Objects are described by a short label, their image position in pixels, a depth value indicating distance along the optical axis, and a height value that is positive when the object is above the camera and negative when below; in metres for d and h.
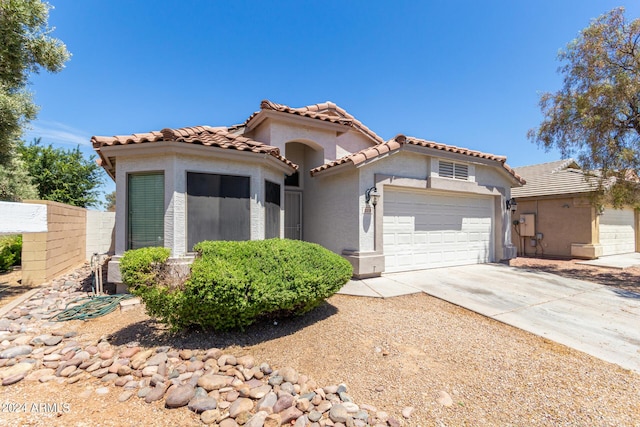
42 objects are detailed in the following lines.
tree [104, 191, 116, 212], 30.67 +3.04
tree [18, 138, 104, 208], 20.02 +3.70
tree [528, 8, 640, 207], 9.09 +4.16
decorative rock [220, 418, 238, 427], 2.63 -2.01
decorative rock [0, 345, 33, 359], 3.95 -1.98
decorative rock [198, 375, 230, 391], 3.17 -1.95
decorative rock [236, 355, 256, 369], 3.62 -1.95
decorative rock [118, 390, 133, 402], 2.98 -1.98
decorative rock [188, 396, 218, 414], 2.82 -1.98
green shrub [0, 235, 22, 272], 10.03 -1.24
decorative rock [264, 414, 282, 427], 2.68 -2.04
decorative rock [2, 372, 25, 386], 3.32 -1.99
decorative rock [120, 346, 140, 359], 3.84 -1.93
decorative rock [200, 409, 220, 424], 2.69 -2.01
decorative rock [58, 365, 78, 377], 3.48 -1.99
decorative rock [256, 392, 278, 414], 2.87 -2.01
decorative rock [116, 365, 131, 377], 3.45 -1.94
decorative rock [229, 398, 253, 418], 2.78 -1.99
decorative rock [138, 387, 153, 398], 3.04 -1.97
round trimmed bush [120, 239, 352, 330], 3.90 -1.03
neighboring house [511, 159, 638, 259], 13.18 -0.10
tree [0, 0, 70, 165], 6.88 +4.58
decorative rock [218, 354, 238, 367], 3.66 -1.94
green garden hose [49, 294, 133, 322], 5.55 -1.94
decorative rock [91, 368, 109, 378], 3.45 -1.98
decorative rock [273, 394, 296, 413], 2.86 -1.99
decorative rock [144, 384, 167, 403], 2.98 -1.97
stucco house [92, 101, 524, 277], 6.73 +0.94
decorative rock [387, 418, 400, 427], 2.63 -2.01
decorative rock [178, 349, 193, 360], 3.82 -1.93
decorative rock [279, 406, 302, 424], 2.72 -2.02
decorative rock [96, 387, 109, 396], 3.10 -2.00
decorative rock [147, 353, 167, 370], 3.63 -1.93
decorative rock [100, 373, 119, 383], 3.34 -1.98
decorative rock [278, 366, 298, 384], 3.33 -1.96
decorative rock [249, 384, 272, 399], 3.04 -1.99
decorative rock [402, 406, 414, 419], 2.75 -2.01
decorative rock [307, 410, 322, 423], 2.72 -2.01
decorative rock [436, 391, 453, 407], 2.93 -2.00
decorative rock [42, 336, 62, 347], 4.36 -1.99
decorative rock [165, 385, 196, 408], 2.88 -1.94
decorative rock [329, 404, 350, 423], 2.71 -2.00
